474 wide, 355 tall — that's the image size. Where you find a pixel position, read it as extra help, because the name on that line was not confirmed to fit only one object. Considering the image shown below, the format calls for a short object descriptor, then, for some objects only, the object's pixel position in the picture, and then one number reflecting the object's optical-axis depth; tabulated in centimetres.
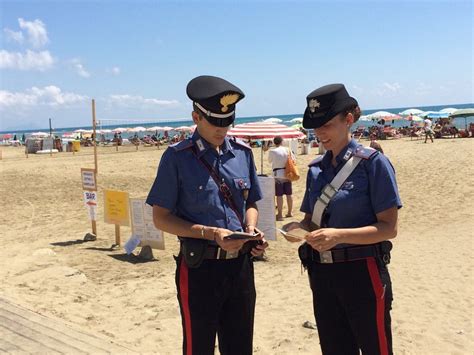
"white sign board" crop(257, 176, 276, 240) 652
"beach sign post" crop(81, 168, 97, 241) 839
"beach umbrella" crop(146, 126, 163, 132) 5051
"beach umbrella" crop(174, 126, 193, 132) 4861
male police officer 246
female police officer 235
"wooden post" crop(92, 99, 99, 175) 867
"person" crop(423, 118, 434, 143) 2638
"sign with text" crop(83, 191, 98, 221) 842
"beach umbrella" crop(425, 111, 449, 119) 4012
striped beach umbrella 1112
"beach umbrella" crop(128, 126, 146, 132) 4971
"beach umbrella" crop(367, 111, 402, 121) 3854
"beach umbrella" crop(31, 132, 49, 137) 5429
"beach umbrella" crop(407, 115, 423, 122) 3986
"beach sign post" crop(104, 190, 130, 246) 772
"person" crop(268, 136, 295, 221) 995
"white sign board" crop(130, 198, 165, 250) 721
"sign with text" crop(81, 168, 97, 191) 832
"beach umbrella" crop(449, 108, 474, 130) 3362
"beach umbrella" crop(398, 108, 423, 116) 4151
